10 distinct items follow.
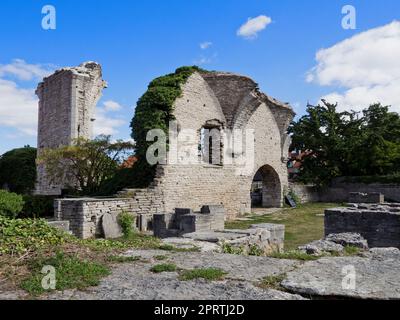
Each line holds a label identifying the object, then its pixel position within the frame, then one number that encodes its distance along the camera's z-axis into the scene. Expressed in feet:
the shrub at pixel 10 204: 39.50
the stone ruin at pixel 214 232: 21.88
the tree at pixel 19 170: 81.82
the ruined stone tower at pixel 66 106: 63.16
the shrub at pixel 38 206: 48.34
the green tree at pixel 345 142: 79.08
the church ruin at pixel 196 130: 43.62
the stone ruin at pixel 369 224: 26.64
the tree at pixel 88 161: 50.88
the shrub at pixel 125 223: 37.06
